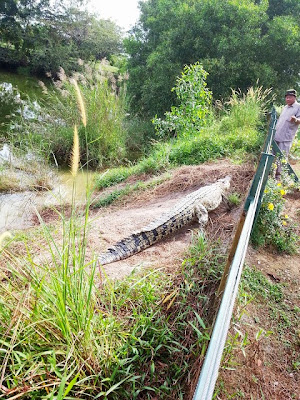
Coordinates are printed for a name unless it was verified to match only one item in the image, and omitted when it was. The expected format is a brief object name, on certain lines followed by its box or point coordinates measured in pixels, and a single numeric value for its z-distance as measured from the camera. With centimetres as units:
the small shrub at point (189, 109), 709
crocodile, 261
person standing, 450
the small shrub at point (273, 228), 292
